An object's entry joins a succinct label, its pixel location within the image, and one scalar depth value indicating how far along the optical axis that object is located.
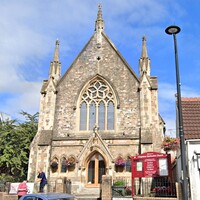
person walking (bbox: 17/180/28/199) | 16.20
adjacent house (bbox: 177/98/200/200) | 13.21
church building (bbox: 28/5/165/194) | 21.02
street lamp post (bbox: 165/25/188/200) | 8.94
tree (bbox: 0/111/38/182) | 24.72
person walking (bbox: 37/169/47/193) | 15.61
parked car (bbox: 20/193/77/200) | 8.74
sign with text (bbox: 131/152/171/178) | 14.39
